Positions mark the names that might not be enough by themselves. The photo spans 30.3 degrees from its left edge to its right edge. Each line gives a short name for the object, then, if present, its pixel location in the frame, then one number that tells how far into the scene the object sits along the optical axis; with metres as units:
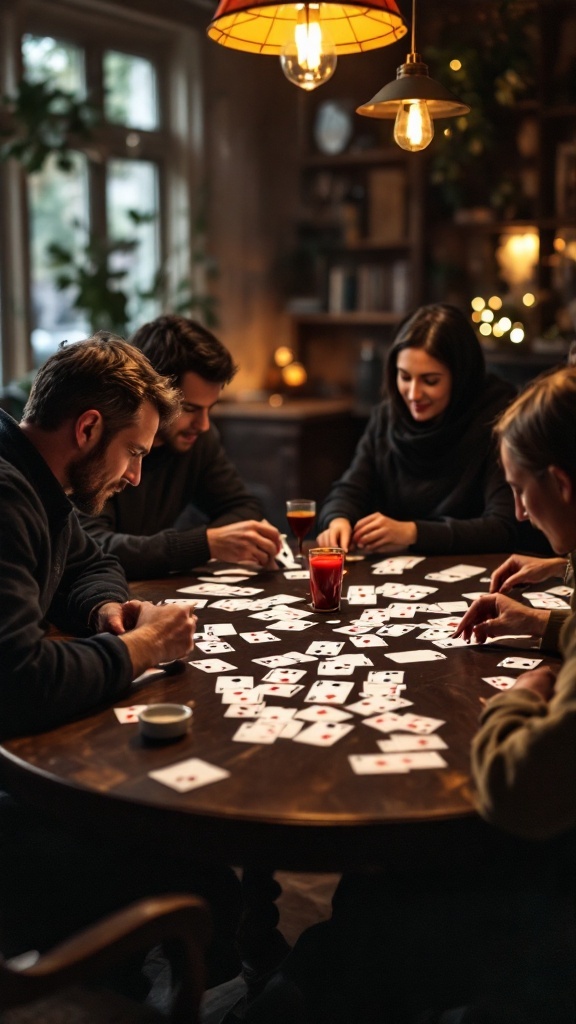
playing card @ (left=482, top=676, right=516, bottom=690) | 1.74
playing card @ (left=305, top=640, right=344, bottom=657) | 1.94
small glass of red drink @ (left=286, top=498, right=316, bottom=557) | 2.62
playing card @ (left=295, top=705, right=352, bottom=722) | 1.62
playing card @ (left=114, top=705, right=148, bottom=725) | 1.62
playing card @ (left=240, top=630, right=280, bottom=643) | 2.01
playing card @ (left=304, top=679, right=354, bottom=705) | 1.69
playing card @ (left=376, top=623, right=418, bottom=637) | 2.06
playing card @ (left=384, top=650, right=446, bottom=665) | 1.89
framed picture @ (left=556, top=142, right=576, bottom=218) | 5.34
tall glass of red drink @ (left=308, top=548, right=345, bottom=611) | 2.18
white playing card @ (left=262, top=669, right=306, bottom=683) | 1.78
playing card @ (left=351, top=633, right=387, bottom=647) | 1.98
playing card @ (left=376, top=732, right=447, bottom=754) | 1.50
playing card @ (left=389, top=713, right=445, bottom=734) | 1.57
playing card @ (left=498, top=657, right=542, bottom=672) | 1.85
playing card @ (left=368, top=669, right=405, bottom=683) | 1.78
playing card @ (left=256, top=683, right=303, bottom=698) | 1.72
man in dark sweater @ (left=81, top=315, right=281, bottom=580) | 2.60
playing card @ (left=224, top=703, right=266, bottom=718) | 1.64
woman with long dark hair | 3.10
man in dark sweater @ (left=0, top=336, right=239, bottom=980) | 1.57
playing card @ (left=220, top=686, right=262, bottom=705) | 1.70
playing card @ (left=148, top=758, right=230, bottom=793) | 1.39
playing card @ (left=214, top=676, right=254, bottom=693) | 1.75
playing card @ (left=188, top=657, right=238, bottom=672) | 1.85
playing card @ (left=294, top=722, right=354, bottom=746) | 1.53
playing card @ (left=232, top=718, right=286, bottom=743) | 1.54
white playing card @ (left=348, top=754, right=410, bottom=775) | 1.42
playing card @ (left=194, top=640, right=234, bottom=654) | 1.96
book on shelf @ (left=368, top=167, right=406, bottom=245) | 5.91
